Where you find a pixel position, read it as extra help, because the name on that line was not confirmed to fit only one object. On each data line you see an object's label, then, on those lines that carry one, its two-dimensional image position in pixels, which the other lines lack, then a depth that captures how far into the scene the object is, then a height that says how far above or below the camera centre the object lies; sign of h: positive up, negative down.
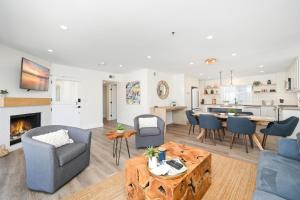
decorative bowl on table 1.47 -0.77
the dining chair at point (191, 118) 4.48 -0.57
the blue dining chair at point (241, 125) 3.23 -0.60
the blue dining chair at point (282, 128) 3.11 -0.62
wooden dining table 3.27 -0.49
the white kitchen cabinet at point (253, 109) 6.51 -0.42
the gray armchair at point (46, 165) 1.82 -0.87
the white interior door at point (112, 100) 7.81 +0.03
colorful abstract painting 5.88 +0.36
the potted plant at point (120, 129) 2.92 -0.60
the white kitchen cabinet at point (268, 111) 6.09 -0.47
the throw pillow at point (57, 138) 2.17 -0.60
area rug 1.80 -1.22
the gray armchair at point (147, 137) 3.40 -0.89
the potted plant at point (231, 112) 4.23 -0.36
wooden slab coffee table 1.37 -0.87
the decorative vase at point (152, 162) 1.60 -0.72
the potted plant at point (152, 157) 1.62 -0.67
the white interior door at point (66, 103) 4.83 -0.08
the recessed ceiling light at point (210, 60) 3.85 +1.12
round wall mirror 6.17 +0.51
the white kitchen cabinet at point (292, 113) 3.95 -0.38
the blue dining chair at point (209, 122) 3.74 -0.59
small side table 2.68 -0.68
